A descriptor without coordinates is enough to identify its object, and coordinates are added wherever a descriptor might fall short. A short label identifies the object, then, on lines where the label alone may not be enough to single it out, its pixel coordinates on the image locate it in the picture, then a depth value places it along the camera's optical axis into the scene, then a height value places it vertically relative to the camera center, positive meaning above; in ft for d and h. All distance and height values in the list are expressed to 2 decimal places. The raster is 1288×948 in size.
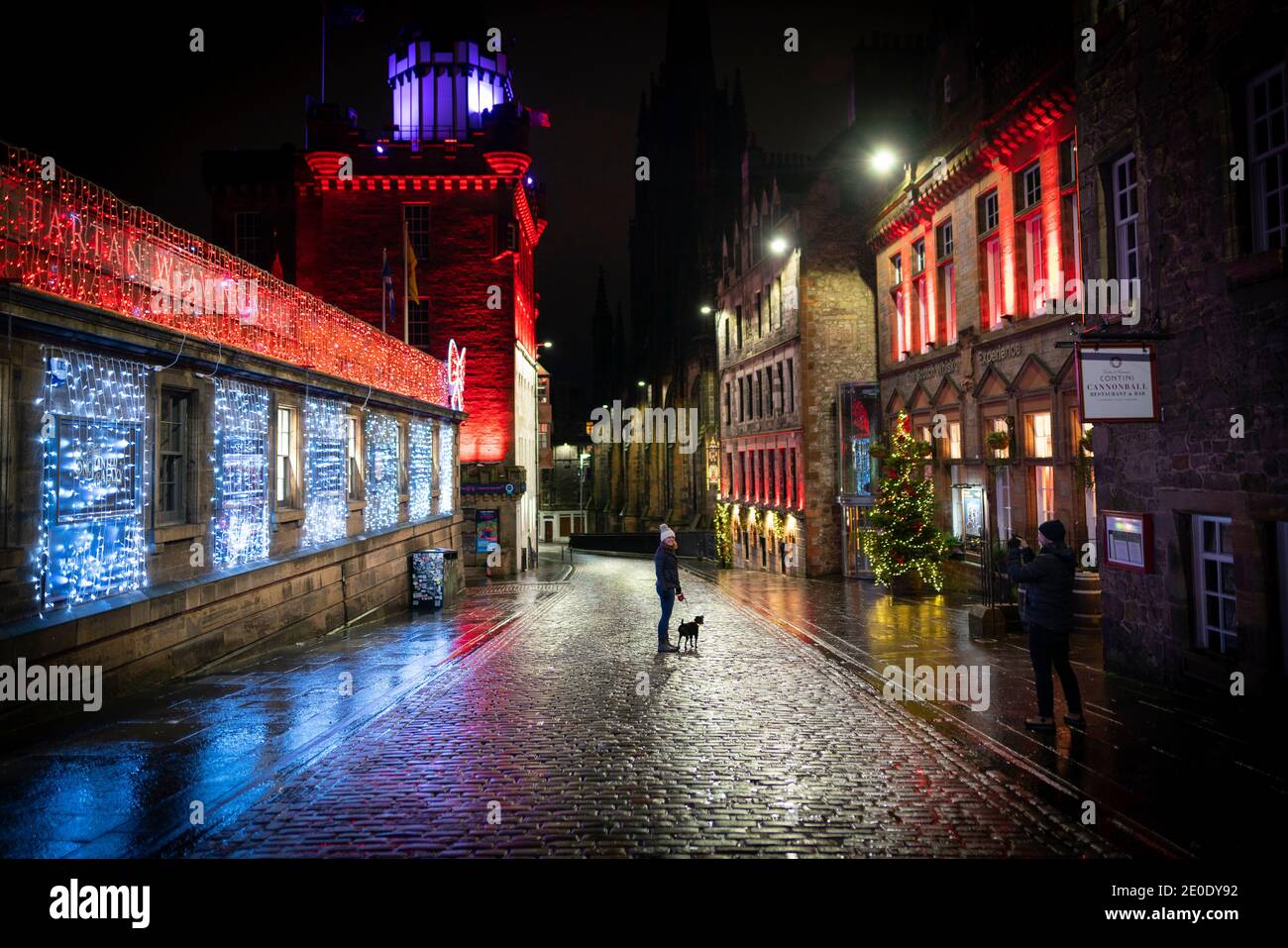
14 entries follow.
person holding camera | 27.12 -3.89
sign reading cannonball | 32.68 +4.04
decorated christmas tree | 69.72 -2.25
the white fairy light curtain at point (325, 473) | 50.55 +2.07
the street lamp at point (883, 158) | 69.26 +26.91
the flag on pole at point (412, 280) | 95.91 +24.88
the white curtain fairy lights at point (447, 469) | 86.43 +3.66
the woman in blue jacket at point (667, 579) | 44.42 -4.11
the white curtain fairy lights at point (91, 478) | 27.78 +1.16
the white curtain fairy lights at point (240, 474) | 39.29 +1.63
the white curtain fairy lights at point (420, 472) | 74.64 +3.00
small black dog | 44.32 -6.71
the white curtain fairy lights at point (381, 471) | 62.69 +2.64
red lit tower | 120.67 +37.29
